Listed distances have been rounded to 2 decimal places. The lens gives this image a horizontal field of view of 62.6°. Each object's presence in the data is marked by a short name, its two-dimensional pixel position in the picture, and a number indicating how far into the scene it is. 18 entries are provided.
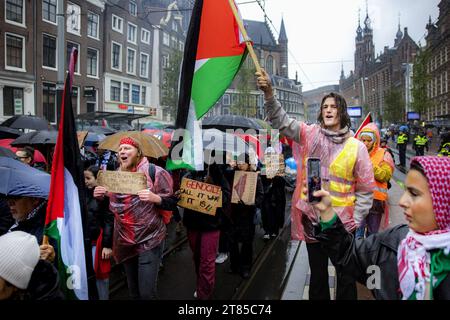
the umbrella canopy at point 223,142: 4.84
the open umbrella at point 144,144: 5.11
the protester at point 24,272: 1.69
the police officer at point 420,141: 17.42
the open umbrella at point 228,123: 8.45
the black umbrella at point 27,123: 9.20
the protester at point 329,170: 2.71
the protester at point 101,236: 3.29
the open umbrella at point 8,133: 7.77
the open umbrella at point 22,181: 2.56
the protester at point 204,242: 3.71
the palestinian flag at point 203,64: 3.24
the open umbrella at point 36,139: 6.24
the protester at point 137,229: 3.17
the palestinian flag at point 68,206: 2.30
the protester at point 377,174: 4.43
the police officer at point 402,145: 16.17
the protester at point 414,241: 1.48
